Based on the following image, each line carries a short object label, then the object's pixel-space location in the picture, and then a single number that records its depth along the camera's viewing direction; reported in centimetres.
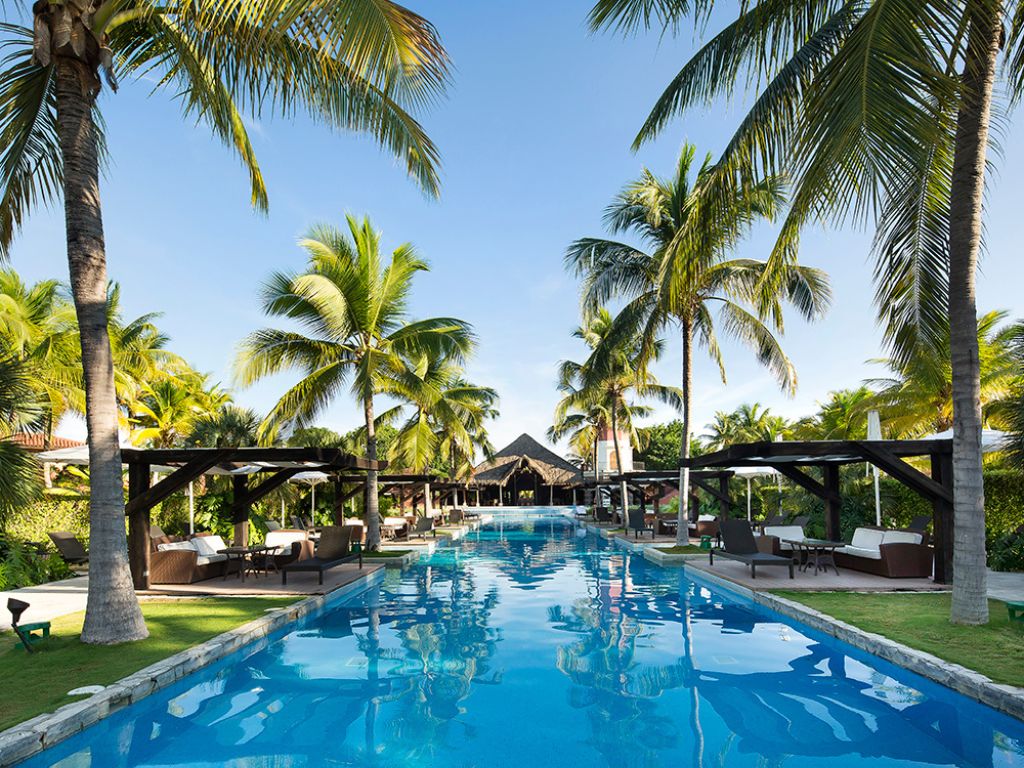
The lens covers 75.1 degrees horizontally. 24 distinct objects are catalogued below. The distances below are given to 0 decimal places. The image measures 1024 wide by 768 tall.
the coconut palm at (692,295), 1504
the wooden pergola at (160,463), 975
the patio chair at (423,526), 2044
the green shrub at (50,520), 1430
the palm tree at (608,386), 1741
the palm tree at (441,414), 1625
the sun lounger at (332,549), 1107
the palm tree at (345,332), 1482
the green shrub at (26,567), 1137
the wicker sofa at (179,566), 1062
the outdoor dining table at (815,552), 1116
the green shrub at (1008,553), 1138
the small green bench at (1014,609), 679
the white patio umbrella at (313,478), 1906
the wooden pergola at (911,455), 959
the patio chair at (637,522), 1947
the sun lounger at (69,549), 1267
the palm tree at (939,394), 1839
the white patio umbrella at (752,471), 1658
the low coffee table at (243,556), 1123
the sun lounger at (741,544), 1097
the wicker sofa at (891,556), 1036
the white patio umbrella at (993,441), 1101
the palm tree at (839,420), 2323
